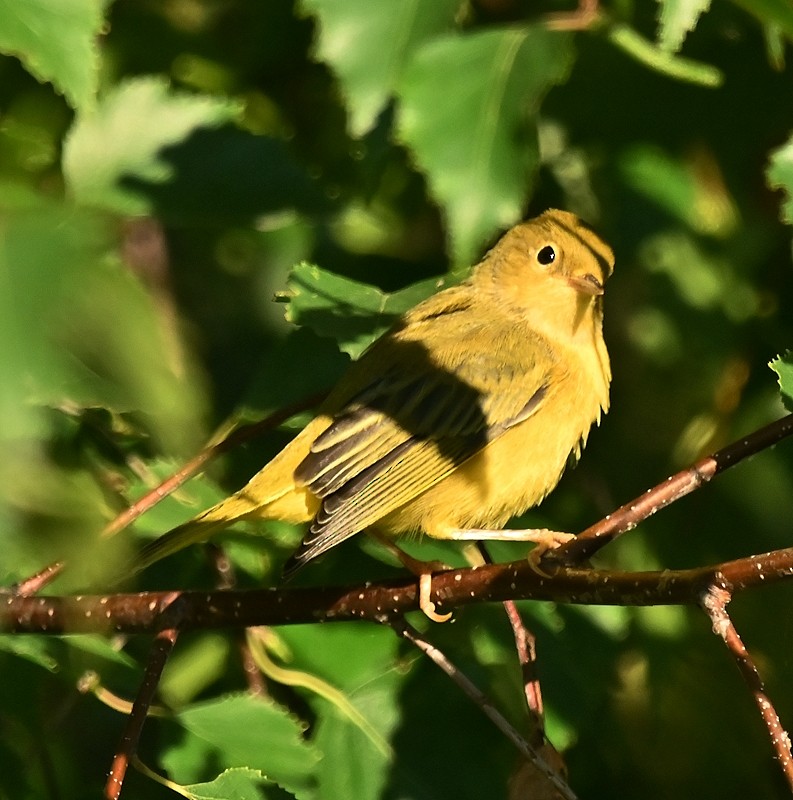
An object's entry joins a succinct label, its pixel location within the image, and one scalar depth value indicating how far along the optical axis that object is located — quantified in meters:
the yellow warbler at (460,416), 6.14
